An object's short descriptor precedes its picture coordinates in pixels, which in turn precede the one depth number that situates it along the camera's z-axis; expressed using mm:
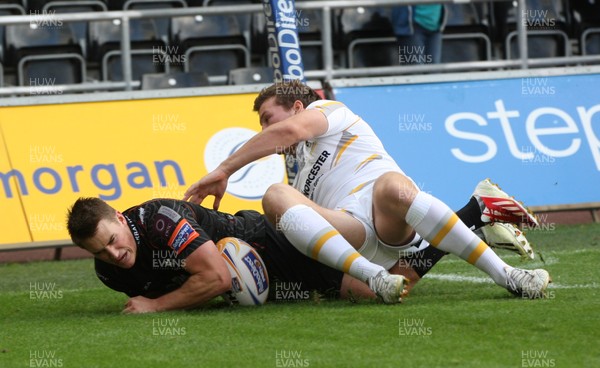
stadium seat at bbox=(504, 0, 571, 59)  13406
